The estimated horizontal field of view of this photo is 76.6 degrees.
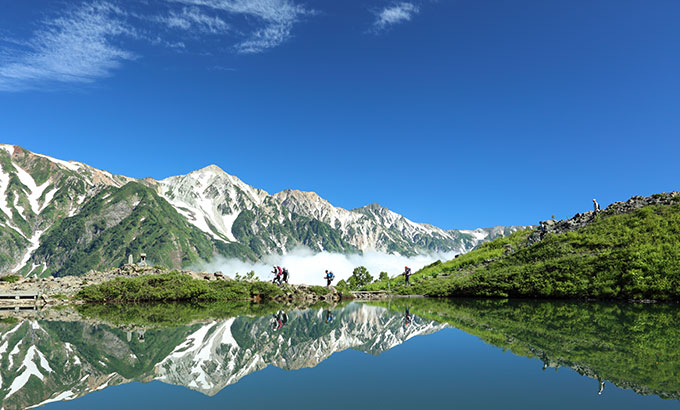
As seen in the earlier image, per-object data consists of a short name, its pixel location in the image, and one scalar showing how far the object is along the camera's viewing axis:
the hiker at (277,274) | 46.88
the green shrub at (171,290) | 38.47
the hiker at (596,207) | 56.77
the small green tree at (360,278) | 64.98
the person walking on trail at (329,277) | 47.75
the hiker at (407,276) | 53.56
